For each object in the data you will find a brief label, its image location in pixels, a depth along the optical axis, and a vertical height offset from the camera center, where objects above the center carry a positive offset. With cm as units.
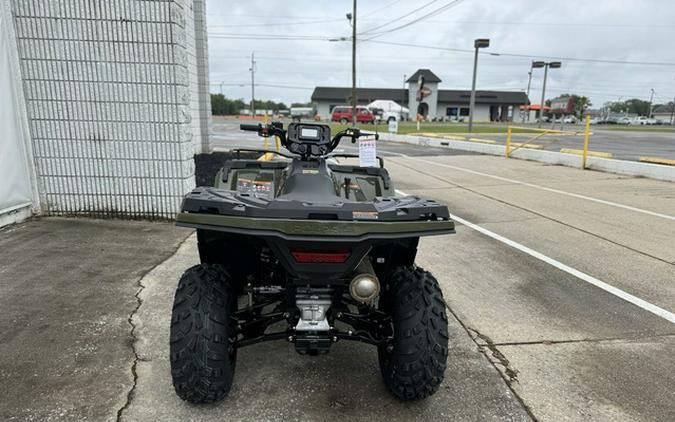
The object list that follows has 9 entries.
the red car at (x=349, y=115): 4656 -32
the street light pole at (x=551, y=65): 3394 +363
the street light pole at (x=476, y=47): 2723 +394
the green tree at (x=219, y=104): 8456 +106
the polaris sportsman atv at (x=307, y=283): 217 -95
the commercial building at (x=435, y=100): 7788 +217
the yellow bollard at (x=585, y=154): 1213 -107
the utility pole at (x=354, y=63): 3191 +331
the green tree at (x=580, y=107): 6553 +130
